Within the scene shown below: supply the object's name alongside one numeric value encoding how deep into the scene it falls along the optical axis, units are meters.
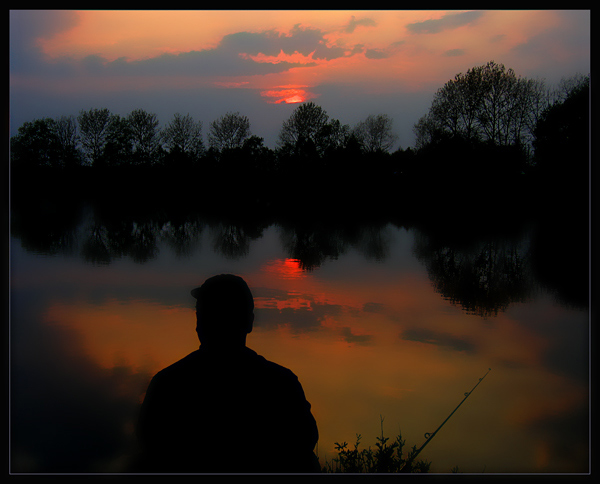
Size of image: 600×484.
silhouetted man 1.71
